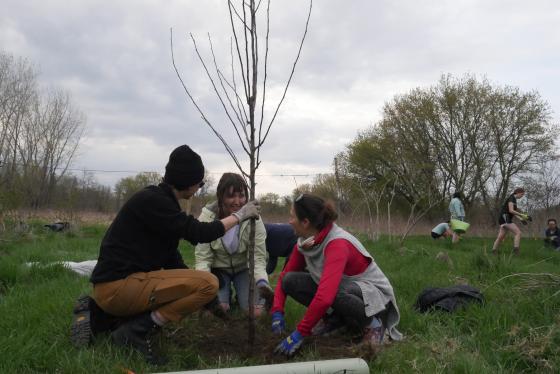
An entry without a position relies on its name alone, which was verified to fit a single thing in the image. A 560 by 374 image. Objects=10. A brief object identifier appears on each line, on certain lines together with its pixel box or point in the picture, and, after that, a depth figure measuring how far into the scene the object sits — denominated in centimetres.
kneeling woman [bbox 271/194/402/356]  276
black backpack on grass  366
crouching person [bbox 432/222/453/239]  1241
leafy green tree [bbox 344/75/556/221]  2414
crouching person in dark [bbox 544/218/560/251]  1197
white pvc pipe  204
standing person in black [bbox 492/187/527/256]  970
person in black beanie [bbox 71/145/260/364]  249
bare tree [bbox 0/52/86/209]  2502
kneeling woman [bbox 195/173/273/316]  339
